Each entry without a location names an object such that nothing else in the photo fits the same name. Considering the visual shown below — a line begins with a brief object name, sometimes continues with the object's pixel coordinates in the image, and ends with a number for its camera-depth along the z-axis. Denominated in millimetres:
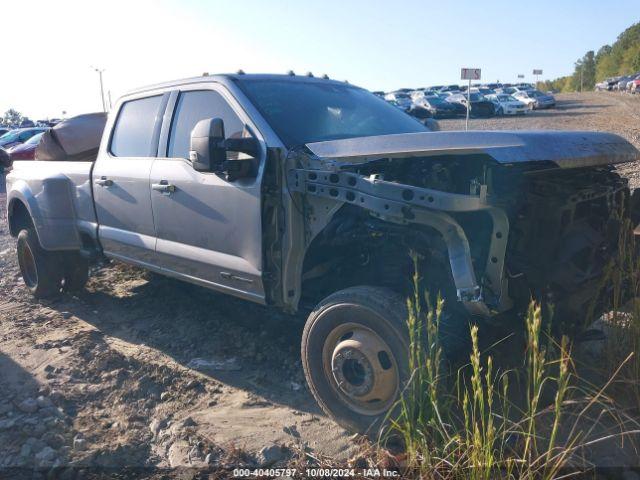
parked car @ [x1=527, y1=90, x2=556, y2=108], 40969
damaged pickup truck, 2895
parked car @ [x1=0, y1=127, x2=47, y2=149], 24209
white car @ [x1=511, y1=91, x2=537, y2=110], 41250
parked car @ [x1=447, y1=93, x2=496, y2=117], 36906
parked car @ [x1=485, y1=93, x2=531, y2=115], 36594
